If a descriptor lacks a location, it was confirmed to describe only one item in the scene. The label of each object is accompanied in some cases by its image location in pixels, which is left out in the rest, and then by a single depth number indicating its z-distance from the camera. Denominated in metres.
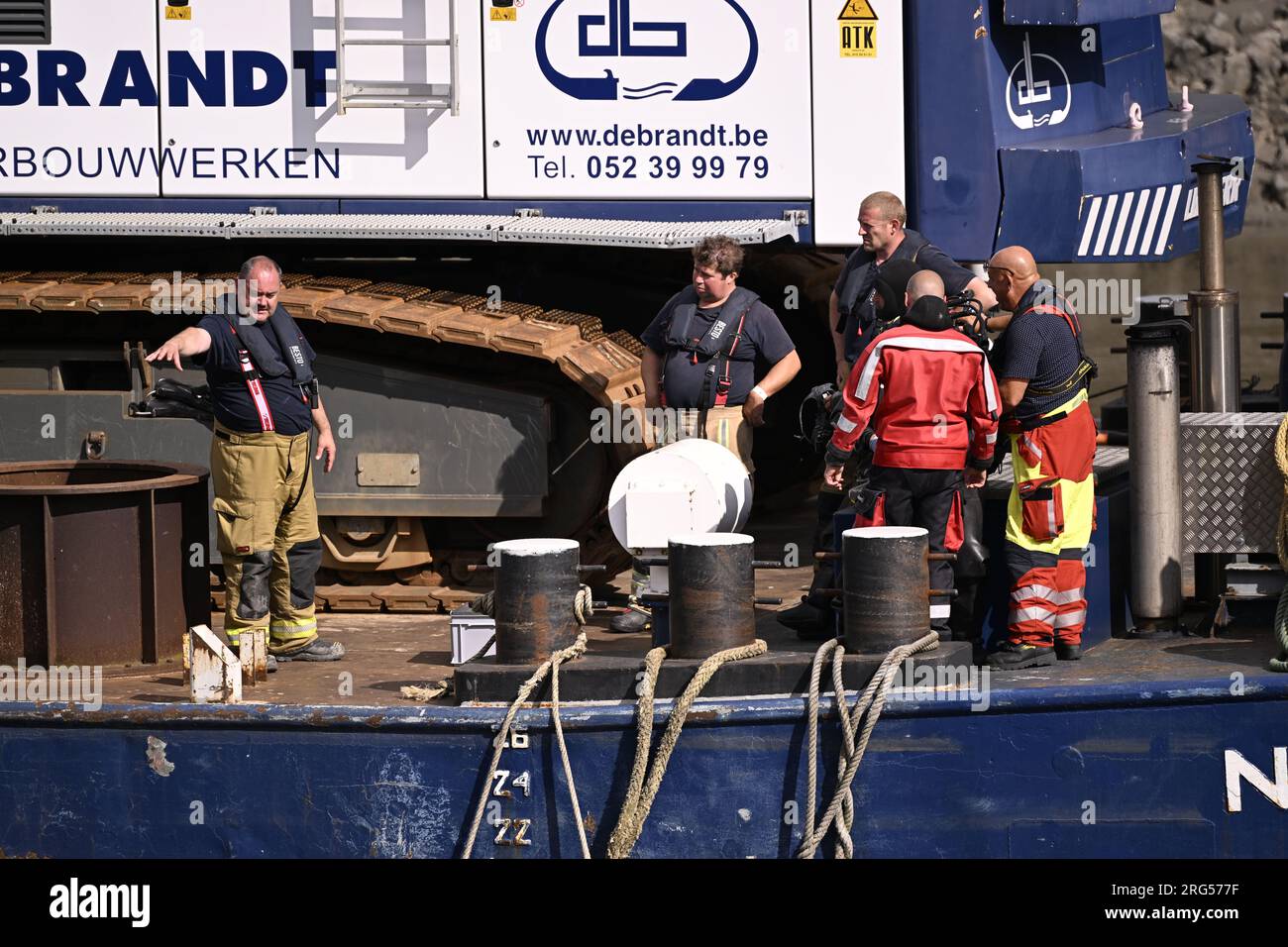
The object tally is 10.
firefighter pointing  15.30
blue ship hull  12.76
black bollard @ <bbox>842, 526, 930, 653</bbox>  13.02
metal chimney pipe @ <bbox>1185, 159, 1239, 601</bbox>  14.88
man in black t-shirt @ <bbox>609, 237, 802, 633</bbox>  16.37
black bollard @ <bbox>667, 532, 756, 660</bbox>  13.18
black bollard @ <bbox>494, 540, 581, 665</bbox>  13.45
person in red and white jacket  13.49
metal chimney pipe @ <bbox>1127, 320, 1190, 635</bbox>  14.17
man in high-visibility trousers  13.69
